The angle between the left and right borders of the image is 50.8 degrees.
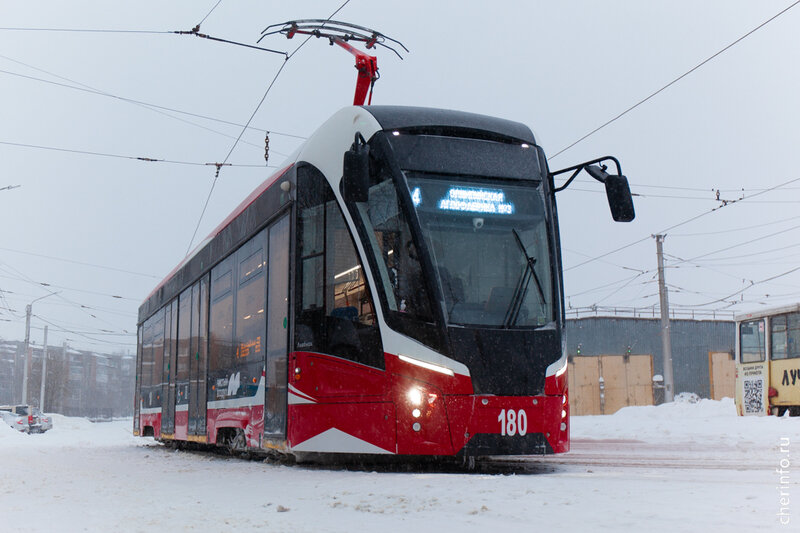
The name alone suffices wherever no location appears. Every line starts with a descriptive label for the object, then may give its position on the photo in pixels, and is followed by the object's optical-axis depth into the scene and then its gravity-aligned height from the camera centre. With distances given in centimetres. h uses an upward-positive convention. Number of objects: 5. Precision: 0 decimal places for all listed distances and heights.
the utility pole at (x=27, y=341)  4548 +222
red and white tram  774 +87
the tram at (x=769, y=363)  2025 +47
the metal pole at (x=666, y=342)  2903 +140
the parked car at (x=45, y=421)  3933 -184
